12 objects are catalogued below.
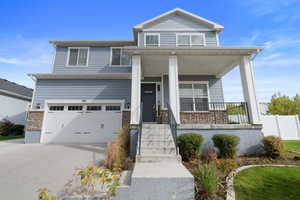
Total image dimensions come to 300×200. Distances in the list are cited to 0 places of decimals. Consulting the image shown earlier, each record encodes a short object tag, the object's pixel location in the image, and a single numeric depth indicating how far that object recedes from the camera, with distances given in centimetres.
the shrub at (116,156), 368
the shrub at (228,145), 444
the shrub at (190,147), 424
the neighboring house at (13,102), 1102
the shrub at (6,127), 1004
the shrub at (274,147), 442
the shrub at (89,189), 231
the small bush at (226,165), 351
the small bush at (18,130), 1074
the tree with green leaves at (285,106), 1390
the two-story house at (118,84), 757
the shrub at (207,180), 248
